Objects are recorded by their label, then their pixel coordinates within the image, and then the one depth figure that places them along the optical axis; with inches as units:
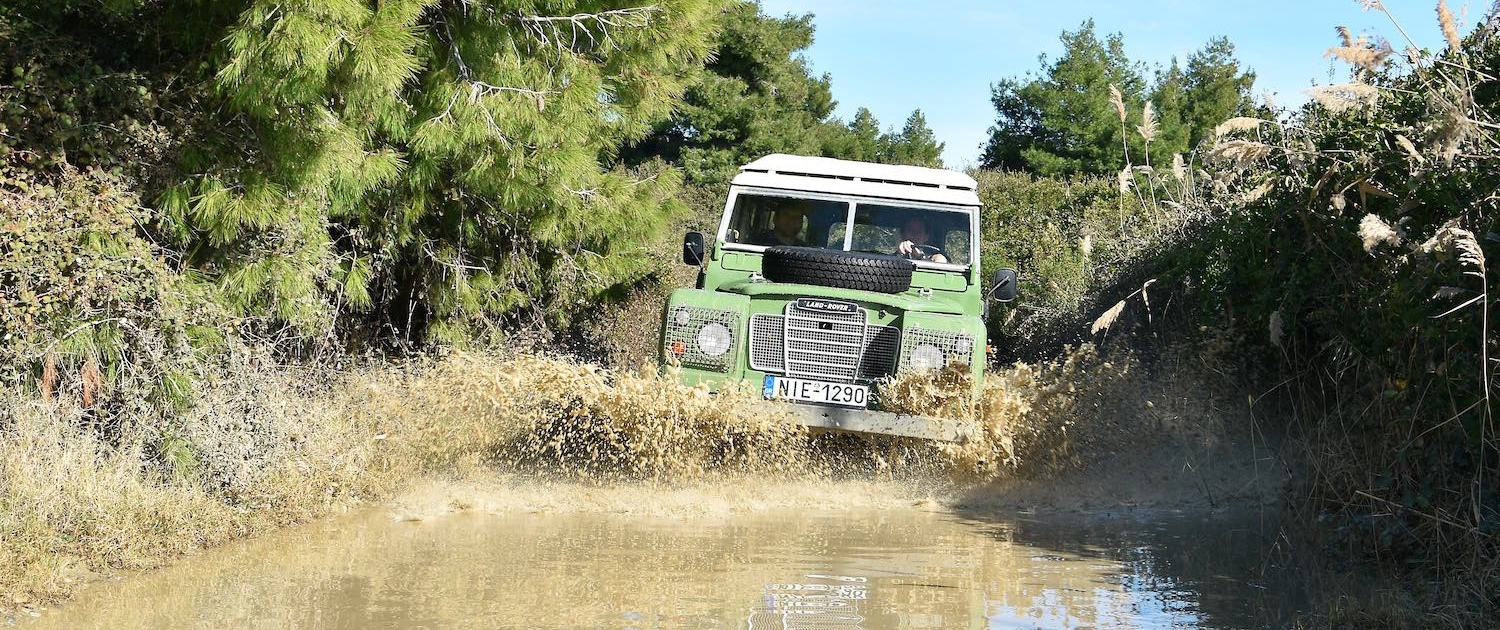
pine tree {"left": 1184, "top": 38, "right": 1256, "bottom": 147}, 1980.8
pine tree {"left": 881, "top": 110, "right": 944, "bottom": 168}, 2153.1
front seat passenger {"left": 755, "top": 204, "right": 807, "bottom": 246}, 428.5
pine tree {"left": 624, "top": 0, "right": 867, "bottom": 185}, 1424.7
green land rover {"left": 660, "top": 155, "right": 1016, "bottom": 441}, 376.5
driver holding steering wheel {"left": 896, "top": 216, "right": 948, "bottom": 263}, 426.3
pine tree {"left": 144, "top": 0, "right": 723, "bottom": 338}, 313.1
